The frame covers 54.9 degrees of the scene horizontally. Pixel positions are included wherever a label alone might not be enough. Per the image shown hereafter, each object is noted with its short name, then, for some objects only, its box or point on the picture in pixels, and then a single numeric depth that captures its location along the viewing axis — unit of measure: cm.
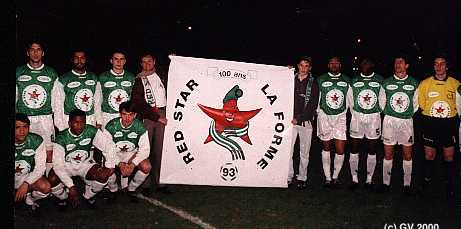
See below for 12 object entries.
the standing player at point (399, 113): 645
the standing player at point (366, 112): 661
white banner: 623
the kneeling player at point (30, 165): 505
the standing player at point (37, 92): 583
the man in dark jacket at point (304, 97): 659
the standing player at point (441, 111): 634
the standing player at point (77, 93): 614
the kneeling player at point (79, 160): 542
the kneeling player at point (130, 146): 585
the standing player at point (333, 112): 669
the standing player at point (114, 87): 623
